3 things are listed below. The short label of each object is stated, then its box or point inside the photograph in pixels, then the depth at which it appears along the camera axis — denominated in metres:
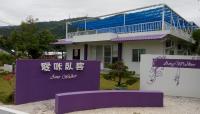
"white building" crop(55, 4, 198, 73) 21.95
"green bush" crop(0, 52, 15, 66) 28.09
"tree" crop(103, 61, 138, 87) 13.78
